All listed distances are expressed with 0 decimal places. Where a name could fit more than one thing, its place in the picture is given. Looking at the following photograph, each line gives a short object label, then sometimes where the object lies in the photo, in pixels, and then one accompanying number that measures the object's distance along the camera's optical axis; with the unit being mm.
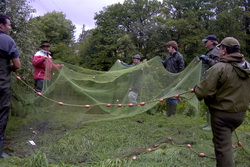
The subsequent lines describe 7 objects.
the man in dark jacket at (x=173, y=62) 5871
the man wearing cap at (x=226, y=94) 2828
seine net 4469
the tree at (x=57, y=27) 37938
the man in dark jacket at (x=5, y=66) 3445
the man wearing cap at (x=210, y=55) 4421
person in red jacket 4945
